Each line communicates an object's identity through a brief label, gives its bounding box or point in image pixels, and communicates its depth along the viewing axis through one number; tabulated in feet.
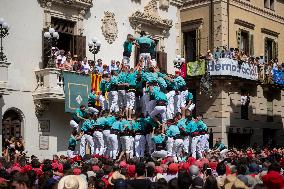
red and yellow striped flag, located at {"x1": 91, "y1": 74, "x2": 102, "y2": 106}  90.07
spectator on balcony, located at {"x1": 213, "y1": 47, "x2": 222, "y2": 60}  111.24
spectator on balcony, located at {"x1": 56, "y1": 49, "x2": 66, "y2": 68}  86.94
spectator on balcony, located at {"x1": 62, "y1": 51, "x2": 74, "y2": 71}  87.14
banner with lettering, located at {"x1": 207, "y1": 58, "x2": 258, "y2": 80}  111.24
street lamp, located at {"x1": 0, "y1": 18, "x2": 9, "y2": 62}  77.69
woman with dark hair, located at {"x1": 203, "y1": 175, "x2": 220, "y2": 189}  27.66
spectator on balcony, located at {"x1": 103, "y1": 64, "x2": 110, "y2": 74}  90.22
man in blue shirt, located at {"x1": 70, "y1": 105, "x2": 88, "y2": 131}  71.20
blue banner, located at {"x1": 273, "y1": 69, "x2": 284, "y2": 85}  123.75
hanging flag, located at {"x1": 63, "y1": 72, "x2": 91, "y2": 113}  85.71
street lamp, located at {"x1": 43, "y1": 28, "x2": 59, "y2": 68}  83.51
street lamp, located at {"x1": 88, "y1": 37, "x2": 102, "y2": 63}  89.51
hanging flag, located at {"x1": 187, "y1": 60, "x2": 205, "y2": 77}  114.42
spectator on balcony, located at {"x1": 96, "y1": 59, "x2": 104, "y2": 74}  91.43
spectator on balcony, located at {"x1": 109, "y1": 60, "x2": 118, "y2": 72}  91.63
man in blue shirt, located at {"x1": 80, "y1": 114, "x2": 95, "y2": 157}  68.69
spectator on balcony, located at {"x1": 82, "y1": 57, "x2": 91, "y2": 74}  89.14
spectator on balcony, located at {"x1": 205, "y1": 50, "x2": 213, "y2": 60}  111.86
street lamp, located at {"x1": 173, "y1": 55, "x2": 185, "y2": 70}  103.46
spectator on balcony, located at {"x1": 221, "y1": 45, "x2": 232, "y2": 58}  111.14
